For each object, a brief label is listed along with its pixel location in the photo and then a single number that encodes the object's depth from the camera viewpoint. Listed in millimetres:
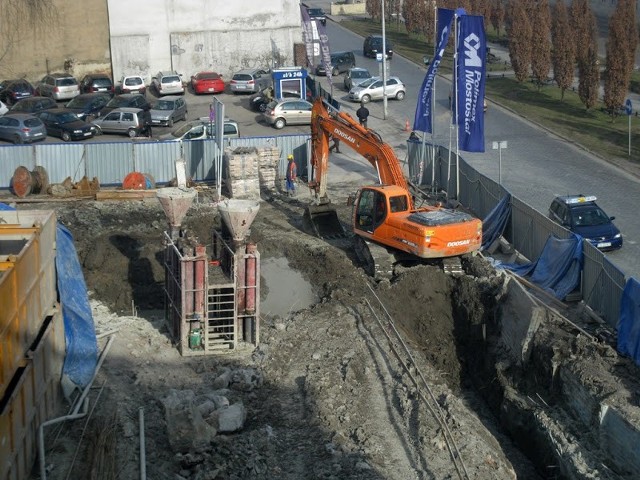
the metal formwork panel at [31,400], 12328
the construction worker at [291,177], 30344
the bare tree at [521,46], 49281
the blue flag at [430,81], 27922
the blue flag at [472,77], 26891
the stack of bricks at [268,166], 31109
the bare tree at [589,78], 41950
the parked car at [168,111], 40094
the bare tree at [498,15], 67812
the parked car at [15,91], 45094
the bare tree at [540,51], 48688
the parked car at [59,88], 45828
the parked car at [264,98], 43344
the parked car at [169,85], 46775
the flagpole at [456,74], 27231
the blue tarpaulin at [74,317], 16234
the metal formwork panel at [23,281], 12594
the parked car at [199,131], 35094
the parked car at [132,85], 47000
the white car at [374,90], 44656
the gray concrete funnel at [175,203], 19828
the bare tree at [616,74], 41219
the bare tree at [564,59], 45688
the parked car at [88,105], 41219
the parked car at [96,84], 46719
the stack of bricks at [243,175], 29797
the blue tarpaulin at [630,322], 17031
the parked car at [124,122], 38719
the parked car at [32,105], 41219
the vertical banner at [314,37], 44766
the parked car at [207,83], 47500
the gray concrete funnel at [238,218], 18609
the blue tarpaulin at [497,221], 25047
